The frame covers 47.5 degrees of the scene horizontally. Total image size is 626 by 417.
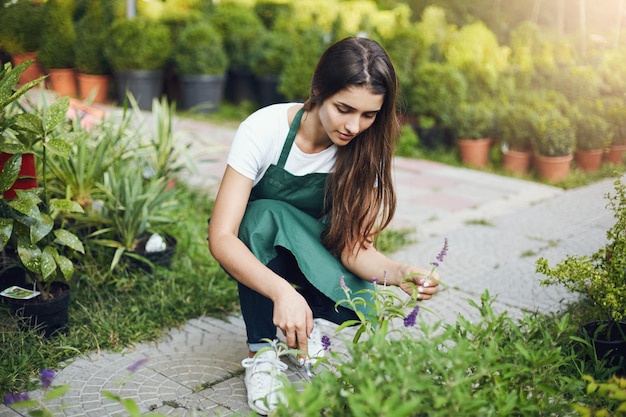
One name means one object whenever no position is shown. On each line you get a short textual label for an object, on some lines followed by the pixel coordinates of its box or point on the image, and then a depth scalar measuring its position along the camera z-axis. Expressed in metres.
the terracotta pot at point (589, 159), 5.85
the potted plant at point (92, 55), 7.90
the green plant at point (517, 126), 5.73
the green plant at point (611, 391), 1.51
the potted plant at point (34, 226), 2.30
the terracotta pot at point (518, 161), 5.73
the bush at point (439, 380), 1.40
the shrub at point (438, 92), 6.15
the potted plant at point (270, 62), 7.73
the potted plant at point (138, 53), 7.46
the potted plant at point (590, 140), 5.81
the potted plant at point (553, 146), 5.57
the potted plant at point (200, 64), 7.64
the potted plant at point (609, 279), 2.28
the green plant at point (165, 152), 3.71
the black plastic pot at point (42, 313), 2.48
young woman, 2.10
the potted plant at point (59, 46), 8.02
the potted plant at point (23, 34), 5.78
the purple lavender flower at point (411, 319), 1.64
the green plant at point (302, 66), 6.72
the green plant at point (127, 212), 3.04
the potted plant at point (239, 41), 8.38
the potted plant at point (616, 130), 5.97
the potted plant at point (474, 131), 5.95
